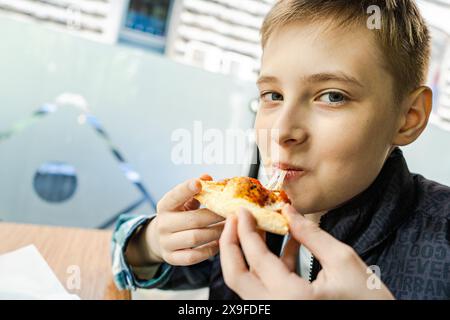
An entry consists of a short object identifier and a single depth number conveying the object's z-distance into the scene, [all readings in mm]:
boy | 388
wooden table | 455
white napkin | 400
